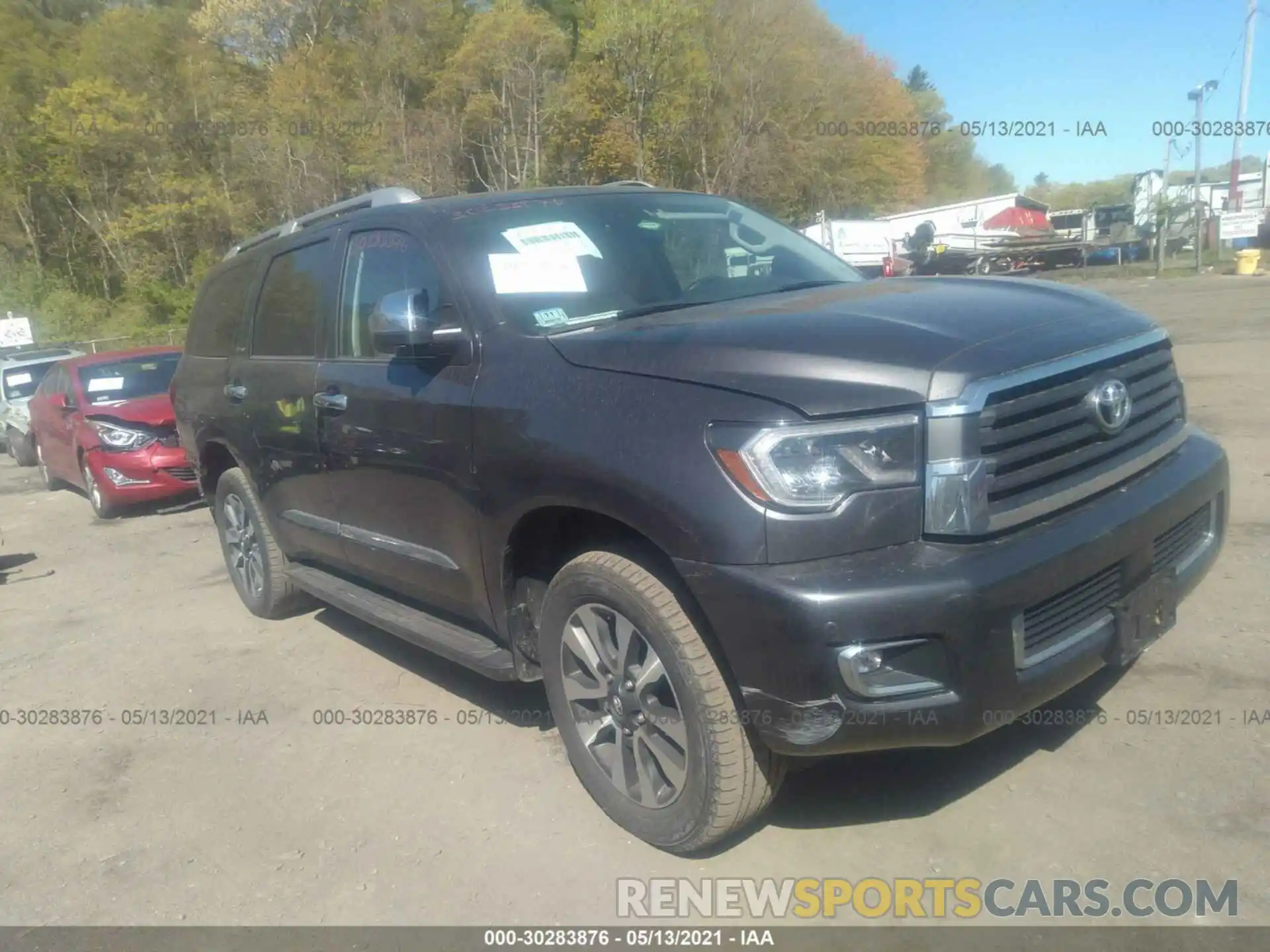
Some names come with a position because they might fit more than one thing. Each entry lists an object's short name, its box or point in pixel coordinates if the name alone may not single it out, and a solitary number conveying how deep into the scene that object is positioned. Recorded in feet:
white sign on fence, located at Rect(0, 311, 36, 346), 78.89
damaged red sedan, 30.76
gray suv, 8.29
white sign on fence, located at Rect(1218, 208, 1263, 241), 112.06
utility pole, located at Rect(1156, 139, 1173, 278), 96.43
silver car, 46.42
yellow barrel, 86.89
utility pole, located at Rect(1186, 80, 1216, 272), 95.84
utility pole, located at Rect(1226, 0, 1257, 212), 104.42
